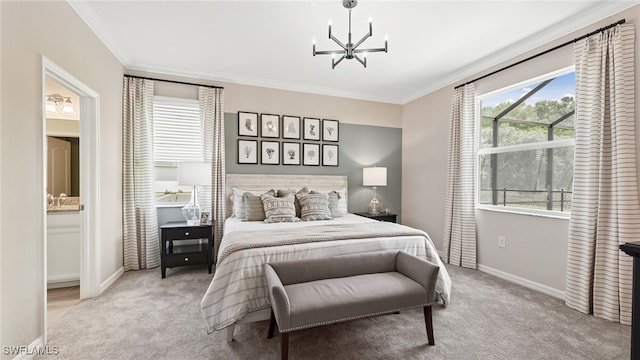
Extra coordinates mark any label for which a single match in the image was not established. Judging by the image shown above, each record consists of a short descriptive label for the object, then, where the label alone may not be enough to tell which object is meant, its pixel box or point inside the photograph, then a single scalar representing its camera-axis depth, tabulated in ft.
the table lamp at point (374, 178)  14.92
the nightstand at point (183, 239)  11.16
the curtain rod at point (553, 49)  8.14
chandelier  7.72
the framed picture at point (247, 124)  13.83
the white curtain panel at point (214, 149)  13.07
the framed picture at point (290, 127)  14.69
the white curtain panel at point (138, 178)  11.81
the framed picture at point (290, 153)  14.71
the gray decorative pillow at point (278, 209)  11.43
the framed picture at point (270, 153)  14.29
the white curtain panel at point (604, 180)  7.62
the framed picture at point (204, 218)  12.11
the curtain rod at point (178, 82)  12.14
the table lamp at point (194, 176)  11.51
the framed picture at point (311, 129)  15.07
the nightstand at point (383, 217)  14.74
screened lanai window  9.76
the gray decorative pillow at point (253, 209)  11.77
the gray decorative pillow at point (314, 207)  12.23
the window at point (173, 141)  12.96
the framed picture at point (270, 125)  14.24
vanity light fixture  11.63
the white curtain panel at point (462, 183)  12.55
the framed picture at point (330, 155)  15.51
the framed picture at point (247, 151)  13.88
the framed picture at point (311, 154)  15.08
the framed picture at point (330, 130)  15.47
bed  6.84
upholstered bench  5.77
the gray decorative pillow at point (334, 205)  13.28
